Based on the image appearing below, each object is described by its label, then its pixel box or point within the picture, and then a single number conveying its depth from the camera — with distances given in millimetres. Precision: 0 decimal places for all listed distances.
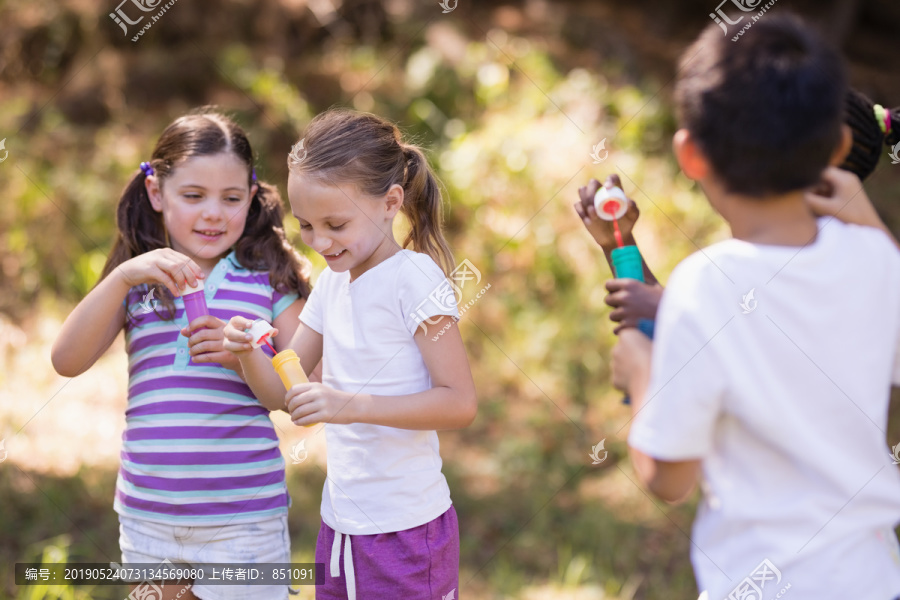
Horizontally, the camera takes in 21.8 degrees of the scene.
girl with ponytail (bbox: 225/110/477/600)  3298
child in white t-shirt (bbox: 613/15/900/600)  2957
